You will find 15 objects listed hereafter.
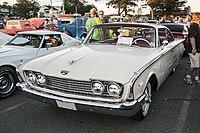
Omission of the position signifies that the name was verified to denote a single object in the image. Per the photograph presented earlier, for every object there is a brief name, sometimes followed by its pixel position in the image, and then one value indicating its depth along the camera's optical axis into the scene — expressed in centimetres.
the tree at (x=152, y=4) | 3352
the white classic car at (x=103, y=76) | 272
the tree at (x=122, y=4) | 4228
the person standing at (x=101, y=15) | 692
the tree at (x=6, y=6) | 7176
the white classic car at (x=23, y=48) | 436
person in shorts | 486
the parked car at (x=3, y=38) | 739
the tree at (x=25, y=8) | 6226
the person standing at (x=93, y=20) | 660
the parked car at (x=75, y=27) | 1420
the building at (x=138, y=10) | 4581
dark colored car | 891
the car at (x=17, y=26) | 1291
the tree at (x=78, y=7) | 7881
